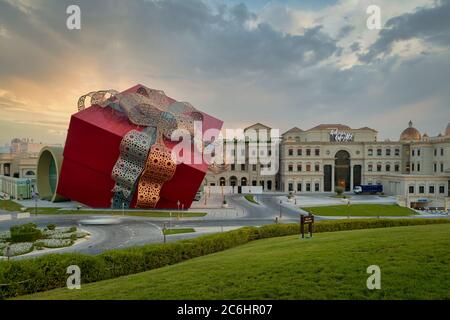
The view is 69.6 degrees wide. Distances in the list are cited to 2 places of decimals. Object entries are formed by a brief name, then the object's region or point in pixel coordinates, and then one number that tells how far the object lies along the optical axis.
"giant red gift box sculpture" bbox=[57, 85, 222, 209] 39.38
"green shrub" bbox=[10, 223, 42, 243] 27.30
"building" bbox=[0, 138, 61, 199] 60.75
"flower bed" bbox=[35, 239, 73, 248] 26.42
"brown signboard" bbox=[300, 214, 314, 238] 20.81
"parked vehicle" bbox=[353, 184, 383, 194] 75.12
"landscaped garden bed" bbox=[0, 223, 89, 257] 25.33
